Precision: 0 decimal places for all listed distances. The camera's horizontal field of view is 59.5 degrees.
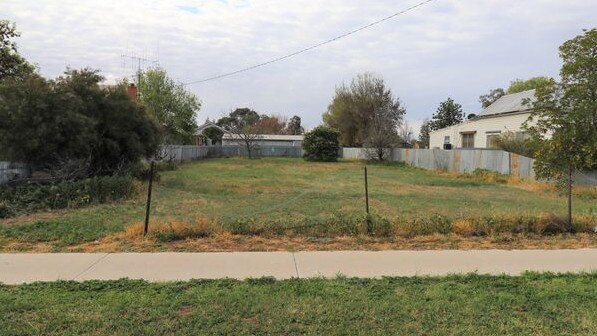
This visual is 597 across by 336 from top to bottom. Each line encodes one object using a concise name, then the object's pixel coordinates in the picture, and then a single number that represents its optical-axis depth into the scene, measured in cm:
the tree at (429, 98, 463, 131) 8600
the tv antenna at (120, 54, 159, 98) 5575
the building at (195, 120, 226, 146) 7932
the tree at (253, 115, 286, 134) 11362
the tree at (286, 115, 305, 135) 13150
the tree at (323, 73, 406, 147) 7044
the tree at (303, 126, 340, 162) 5872
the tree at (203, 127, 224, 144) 8733
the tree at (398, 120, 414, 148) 6838
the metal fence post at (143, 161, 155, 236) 919
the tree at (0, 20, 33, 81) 2755
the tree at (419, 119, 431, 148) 8919
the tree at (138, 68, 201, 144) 5547
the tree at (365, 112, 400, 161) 5433
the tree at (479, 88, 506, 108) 9294
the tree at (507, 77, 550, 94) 6994
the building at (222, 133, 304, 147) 10141
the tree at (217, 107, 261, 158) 6607
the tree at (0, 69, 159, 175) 1614
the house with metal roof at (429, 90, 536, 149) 3944
